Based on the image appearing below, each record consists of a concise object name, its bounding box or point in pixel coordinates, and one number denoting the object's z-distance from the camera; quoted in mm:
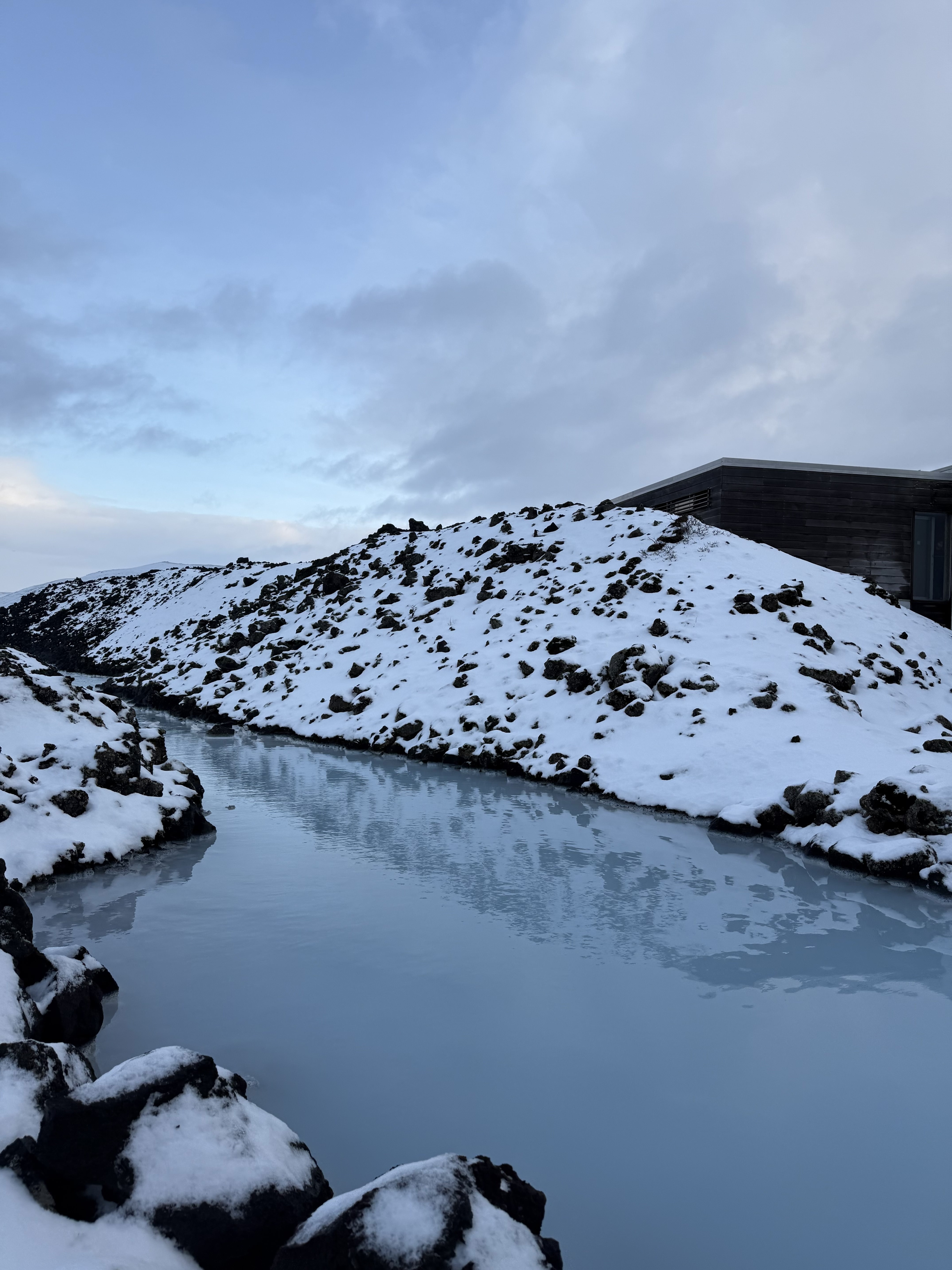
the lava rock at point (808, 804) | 12336
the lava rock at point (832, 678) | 18547
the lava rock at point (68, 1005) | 5531
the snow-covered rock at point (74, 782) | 10328
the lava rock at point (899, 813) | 10734
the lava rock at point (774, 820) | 12719
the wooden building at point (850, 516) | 30844
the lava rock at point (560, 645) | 22875
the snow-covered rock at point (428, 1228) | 3074
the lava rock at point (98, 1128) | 3596
